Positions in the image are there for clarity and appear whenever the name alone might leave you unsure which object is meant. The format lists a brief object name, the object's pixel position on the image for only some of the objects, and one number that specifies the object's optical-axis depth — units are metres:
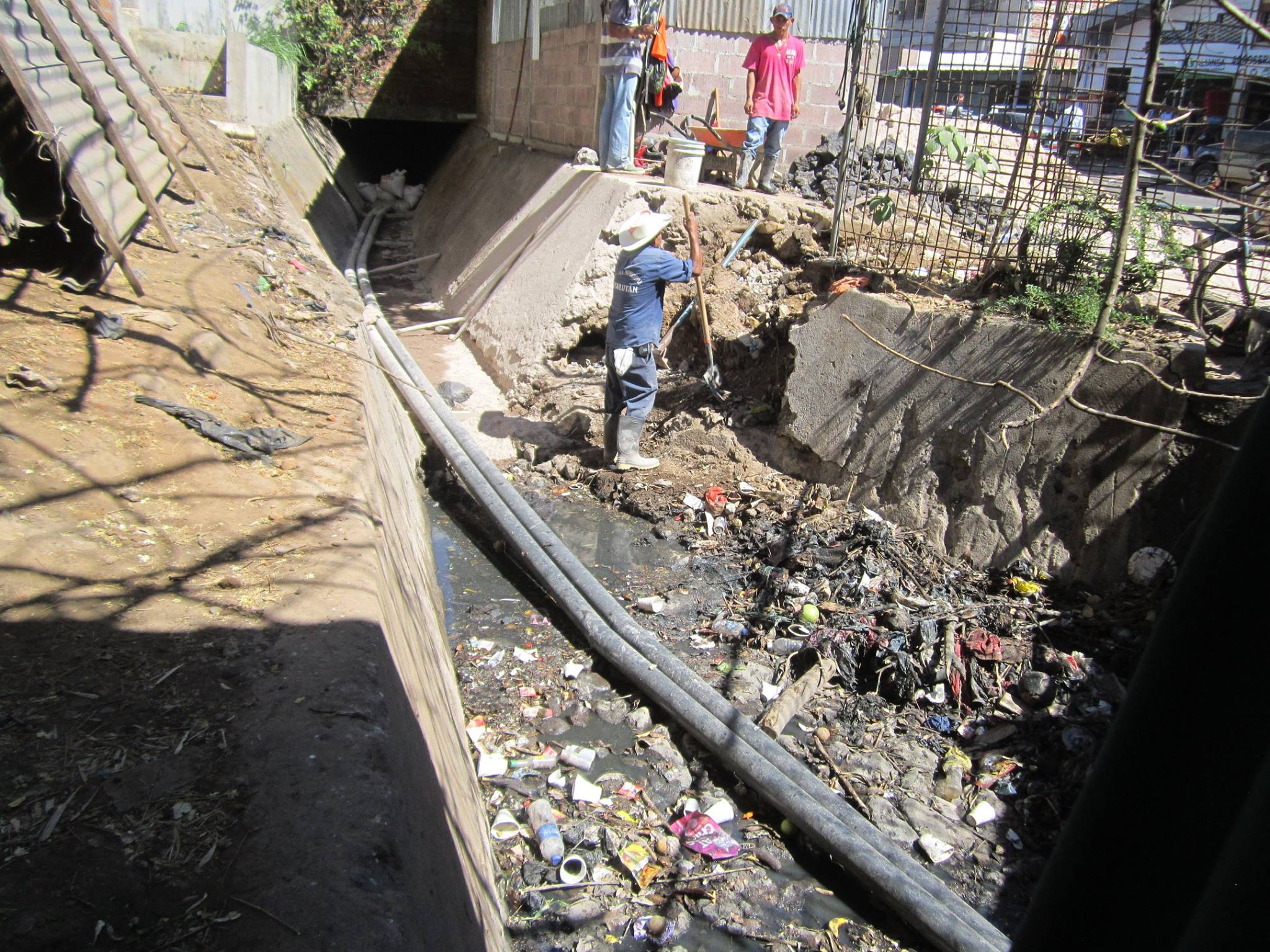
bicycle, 4.93
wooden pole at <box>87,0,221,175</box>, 8.23
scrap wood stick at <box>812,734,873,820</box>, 4.11
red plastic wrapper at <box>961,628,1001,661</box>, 4.88
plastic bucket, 8.91
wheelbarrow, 9.82
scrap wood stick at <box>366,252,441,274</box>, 12.81
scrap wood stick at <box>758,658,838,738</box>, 4.51
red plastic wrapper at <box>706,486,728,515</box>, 6.77
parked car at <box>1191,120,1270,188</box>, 5.01
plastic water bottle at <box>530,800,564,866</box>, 3.77
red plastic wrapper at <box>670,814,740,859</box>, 3.90
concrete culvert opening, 18.98
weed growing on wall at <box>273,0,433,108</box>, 16.31
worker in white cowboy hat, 6.97
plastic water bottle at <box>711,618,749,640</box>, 5.45
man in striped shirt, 9.29
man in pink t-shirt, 9.45
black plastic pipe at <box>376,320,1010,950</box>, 3.39
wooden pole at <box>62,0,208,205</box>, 7.27
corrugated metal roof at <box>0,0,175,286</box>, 5.66
